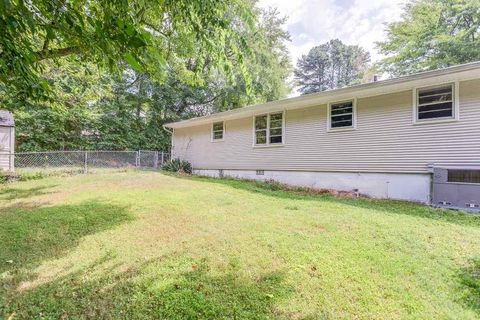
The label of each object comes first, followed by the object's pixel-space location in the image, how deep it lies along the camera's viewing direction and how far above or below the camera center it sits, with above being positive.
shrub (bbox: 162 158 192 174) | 14.88 -0.38
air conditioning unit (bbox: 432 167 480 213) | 6.25 -0.55
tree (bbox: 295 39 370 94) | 38.75 +13.56
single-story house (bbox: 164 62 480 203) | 6.72 +0.82
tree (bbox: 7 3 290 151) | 16.91 +4.02
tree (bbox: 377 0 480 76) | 15.91 +8.21
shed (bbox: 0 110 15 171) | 11.16 +0.69
